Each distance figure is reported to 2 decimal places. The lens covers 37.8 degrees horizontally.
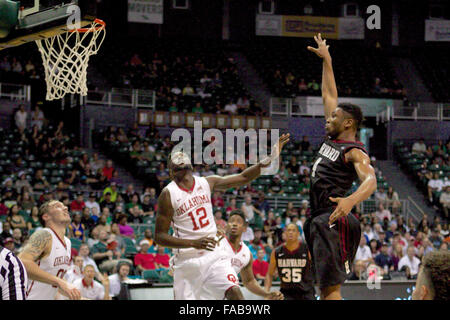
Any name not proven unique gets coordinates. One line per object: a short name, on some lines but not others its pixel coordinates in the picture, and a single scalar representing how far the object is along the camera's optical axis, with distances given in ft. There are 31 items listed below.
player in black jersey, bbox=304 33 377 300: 15.44
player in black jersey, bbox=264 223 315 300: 26.81
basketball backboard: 20.66
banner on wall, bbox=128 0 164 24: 81.15
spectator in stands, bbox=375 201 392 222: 55.57
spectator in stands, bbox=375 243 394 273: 44.21
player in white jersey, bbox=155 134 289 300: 18.92
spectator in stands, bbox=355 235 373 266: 44.73
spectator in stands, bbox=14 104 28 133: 58.03
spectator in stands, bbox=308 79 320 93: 79.51
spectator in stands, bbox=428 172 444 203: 63.98
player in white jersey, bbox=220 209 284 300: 24.67
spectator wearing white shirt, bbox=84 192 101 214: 45.88
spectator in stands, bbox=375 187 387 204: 57.90
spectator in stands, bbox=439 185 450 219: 61.72
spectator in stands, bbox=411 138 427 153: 70.44
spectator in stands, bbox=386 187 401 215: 57.88
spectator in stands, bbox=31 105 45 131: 59.31
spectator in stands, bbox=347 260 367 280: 40.42
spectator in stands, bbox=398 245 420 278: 44.09
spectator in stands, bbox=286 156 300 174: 59.88
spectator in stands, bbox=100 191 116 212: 46.61
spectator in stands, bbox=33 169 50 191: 47.70
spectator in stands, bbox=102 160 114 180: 52.80
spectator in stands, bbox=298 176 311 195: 57.68
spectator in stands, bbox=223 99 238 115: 70.43
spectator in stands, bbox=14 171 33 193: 46.59
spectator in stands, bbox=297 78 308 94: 78.98
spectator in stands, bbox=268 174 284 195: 57.16
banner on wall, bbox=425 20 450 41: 89.86
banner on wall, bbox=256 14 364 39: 87.97
